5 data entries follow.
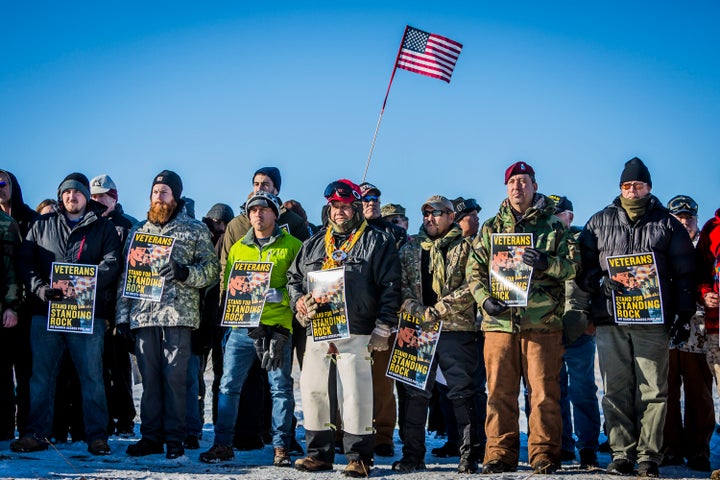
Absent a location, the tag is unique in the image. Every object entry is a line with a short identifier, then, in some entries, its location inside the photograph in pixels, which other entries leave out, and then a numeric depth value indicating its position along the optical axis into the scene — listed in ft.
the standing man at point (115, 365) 28.27
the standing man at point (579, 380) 23.77
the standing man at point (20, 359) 25.89
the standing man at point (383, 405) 25.81
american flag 37.81
